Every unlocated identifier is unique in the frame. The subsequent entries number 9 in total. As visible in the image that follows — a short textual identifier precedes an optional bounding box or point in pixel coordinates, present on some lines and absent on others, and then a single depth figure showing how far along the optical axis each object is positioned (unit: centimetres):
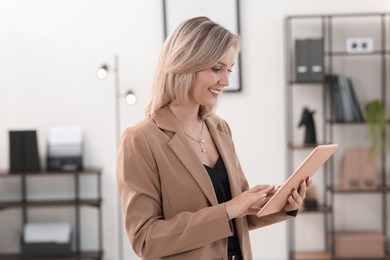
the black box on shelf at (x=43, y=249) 536
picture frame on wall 554
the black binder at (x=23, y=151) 536
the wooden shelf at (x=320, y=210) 546
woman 218
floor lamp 555
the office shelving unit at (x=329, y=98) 561
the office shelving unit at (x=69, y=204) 536
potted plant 547
